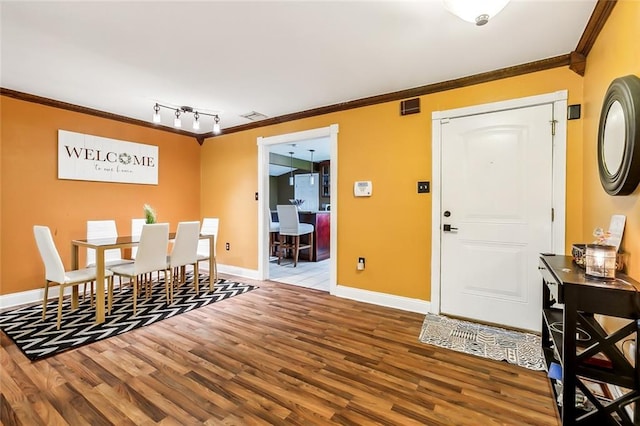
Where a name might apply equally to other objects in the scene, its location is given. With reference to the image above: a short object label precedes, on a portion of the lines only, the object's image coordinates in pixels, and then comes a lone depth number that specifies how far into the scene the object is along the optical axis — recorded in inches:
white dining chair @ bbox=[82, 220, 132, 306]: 142.9
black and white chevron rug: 96.6
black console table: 51.9
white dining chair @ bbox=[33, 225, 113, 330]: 108.4
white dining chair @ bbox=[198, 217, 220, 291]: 157.2
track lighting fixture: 136.4
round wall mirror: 56.0
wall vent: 123.9
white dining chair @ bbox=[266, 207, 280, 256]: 244.9
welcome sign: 146.2
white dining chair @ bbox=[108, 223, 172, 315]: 123.6
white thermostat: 138.2
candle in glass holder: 56.4
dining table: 113.6
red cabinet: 236.4
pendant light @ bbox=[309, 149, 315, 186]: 361.4
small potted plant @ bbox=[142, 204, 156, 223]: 143.6
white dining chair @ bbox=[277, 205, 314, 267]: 213.5
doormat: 87.3
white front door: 101.6
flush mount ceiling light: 62.4
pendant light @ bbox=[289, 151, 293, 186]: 360.4
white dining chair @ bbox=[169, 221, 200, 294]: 140.5
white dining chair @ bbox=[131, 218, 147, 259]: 167.6
